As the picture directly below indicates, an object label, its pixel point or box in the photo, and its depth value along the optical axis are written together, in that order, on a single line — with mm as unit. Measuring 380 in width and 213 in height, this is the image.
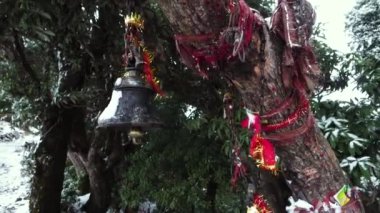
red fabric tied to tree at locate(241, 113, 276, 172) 1691
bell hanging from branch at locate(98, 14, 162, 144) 1920
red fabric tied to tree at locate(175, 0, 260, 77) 1557
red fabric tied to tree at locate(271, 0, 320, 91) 1627
